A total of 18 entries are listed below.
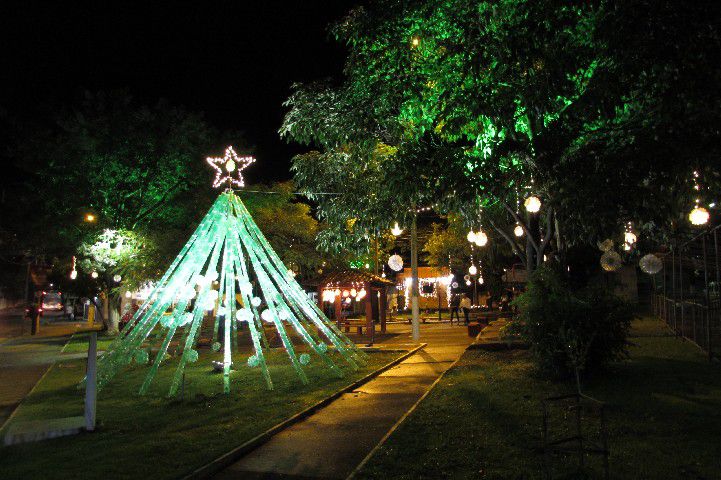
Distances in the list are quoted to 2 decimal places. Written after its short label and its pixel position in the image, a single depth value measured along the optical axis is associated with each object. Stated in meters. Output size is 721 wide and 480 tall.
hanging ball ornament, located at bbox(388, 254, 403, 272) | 29.88
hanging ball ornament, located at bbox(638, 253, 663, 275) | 19.72
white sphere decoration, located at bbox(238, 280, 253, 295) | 13.36
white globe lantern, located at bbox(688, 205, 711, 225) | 12.26
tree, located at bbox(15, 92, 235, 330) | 26.17
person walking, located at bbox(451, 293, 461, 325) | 32.19
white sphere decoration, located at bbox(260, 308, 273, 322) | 13.97
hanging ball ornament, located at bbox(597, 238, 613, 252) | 15.26
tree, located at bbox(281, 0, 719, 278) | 7.85
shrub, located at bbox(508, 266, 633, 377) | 10.70
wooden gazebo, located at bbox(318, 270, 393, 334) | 23.66
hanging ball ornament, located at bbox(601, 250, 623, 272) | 17.69
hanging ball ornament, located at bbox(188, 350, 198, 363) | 12.16
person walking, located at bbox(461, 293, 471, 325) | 28.88
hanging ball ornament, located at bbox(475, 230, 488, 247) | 18.39
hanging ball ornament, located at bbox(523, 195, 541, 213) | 11.27
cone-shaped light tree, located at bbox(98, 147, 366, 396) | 12.52
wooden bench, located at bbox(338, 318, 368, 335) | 23.65
